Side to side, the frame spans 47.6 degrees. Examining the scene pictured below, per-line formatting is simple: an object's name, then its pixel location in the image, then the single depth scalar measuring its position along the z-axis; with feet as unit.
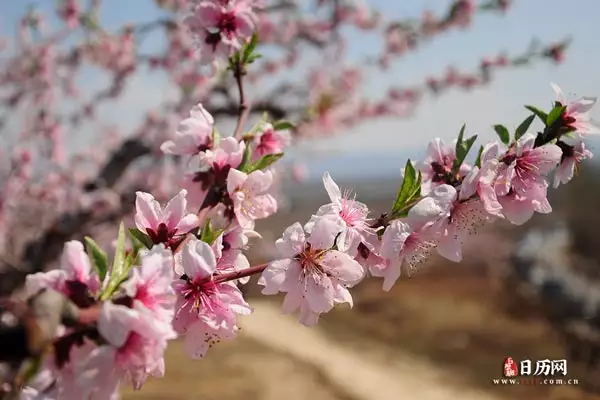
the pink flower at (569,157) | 0.84
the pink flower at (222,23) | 1.06
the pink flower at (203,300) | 0.72
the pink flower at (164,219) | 0.77
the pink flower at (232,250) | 0.78
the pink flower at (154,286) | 0.61
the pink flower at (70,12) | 8.39
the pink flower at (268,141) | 1.03
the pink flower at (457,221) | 0.79
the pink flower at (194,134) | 0.94
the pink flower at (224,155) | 0.91
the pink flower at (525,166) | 0.80
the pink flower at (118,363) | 0.58
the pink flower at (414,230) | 0.76
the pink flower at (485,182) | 0.78
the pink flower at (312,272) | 0.76
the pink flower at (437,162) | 0.89
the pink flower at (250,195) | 0.89
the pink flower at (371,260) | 0.81
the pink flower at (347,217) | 0.77
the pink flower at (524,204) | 0.83
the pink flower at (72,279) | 0.61
